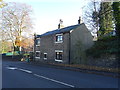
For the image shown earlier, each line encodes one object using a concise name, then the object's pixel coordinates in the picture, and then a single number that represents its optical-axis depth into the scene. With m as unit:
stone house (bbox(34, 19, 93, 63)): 15.81
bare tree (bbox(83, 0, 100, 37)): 20.62
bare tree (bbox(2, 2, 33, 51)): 26.50
